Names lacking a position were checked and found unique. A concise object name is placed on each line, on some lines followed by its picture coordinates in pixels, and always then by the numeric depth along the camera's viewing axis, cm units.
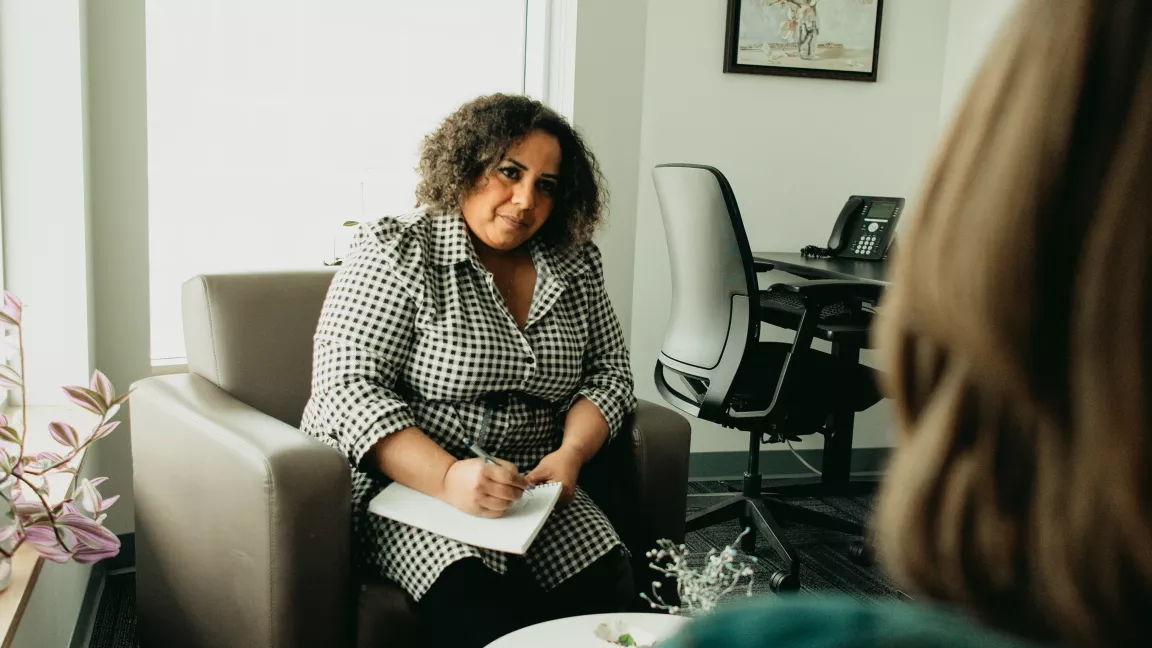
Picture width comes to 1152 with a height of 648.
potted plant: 123
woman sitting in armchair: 152
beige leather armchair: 141
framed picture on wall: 315
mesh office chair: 228
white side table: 123
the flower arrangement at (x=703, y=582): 120
